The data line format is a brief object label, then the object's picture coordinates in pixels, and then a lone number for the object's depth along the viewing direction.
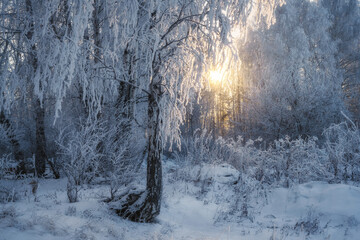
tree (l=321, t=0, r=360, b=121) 18.09
